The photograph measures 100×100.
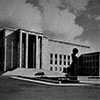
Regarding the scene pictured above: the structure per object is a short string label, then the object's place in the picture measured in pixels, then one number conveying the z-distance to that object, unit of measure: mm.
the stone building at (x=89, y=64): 70631
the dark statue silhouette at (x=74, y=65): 32656
